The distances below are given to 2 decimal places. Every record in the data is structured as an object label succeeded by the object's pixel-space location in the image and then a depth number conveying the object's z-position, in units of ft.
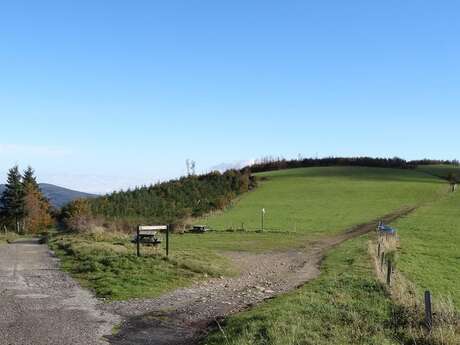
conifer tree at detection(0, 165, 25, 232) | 286.66
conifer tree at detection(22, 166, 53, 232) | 287.61
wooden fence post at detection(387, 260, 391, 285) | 54.23
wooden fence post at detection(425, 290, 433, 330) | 35.42
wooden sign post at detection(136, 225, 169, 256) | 82.72
